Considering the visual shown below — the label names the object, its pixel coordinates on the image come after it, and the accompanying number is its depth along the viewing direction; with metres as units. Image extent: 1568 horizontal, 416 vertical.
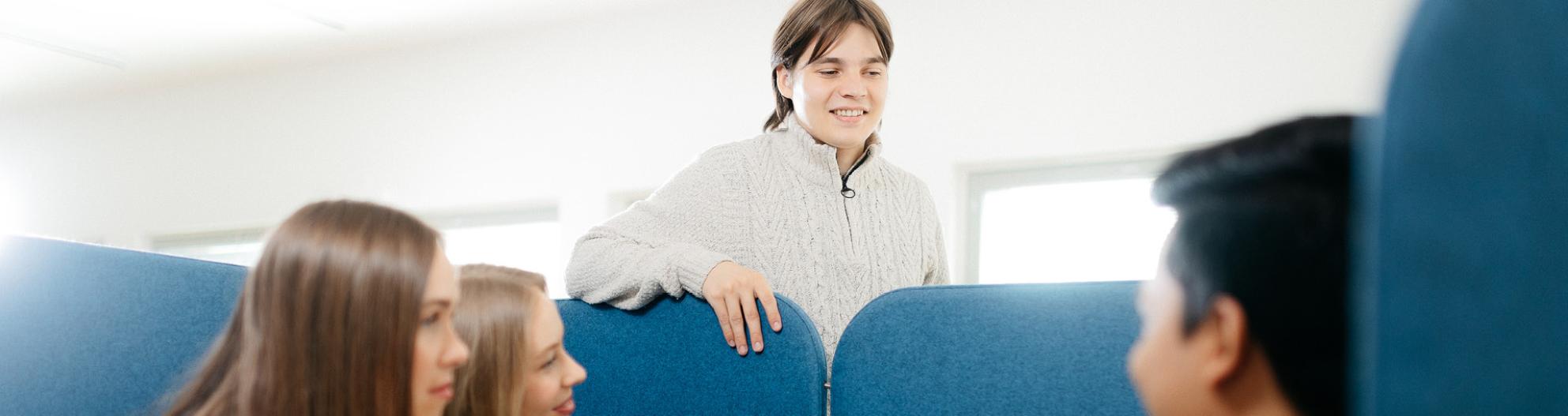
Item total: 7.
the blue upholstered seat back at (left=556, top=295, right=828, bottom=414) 1.25
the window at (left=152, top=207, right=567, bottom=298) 5.39
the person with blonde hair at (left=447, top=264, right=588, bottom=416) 1.41
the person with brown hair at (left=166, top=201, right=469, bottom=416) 1.04
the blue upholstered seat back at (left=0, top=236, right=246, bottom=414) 1.12
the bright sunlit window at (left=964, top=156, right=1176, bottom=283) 4.03
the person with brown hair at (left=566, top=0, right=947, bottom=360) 1.30
